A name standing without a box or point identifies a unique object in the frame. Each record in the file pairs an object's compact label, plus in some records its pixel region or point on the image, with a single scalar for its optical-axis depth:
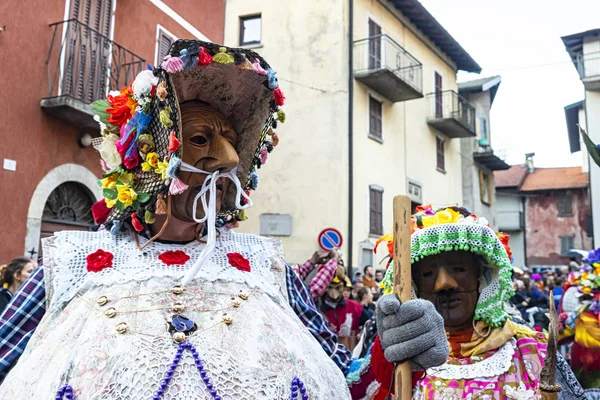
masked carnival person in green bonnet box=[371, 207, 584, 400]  2.73
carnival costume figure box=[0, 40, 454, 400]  1.65
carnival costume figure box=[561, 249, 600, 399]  4.08
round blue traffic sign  10.42
